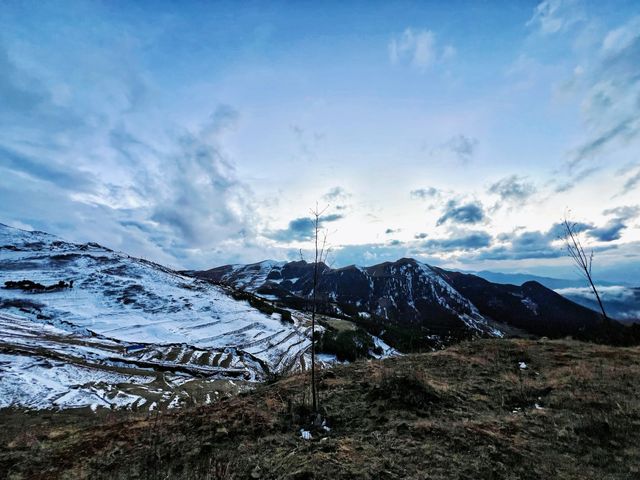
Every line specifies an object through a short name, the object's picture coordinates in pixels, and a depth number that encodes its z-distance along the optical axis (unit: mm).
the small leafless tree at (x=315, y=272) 11262
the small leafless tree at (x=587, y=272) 22794
